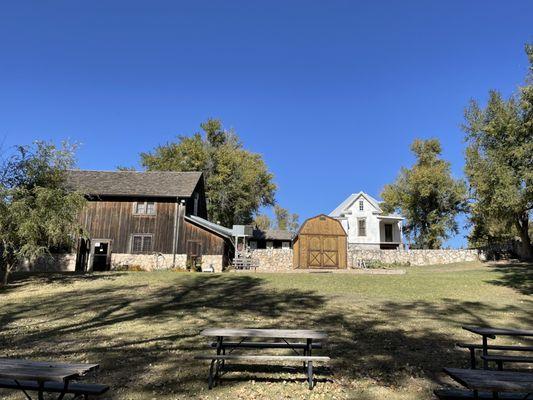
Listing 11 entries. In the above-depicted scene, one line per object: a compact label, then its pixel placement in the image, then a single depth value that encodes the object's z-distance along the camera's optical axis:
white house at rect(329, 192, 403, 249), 47.41
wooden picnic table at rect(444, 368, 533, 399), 3.80
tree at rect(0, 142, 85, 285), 17.89
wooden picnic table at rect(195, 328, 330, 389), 5.80
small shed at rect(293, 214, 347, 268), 34.25
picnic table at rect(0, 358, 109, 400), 3.97
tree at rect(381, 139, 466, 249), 45.38
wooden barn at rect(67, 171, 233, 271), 29.11
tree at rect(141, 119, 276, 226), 47.03
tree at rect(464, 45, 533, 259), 17.48
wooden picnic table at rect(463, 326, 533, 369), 6.51
